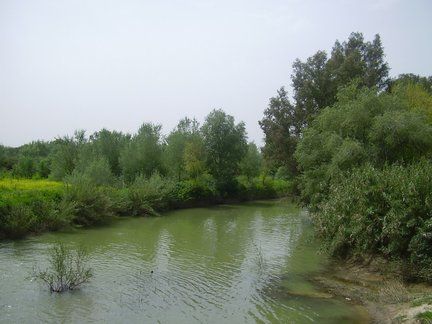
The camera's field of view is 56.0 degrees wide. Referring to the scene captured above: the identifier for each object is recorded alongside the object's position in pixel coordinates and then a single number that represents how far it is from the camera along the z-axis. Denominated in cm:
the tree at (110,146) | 4753
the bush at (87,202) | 2675
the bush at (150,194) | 3422
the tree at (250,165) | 5459
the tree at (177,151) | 4722
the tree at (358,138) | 1925
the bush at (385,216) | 1318
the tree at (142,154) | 4536
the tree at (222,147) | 4891
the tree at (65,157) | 4681
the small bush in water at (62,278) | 1276
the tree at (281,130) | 3609
